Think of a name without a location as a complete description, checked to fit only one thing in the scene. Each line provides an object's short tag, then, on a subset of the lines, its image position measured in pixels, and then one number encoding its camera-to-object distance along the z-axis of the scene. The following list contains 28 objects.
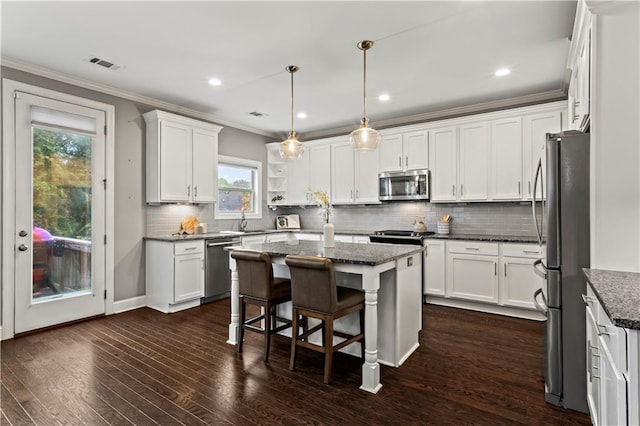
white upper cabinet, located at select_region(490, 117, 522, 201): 4.39
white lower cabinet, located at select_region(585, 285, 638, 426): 1.24
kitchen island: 2.53
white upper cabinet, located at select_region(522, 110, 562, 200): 4.21
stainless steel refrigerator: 2.20
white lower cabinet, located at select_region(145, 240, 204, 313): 4.35
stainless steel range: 4.74
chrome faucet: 5.89
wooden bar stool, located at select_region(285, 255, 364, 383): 2.50
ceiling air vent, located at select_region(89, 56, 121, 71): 3.45
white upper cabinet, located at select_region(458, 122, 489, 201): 4.63
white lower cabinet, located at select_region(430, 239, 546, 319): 4.07
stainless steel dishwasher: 4.79
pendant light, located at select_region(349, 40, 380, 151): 3.13
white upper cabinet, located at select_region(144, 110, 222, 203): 4.53
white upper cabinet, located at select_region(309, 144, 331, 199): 6.11
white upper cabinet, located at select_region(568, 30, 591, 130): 2.39
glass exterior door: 3.56
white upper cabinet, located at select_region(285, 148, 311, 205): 6.37
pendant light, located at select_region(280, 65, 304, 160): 3.51
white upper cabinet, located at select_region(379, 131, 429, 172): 5.11
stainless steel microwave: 5.04
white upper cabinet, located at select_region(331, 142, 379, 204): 5.63
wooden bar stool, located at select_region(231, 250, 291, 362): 2.89
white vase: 3.25
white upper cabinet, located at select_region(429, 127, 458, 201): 4.85
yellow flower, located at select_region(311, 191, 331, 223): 3.35
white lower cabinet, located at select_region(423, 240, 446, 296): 4.62
